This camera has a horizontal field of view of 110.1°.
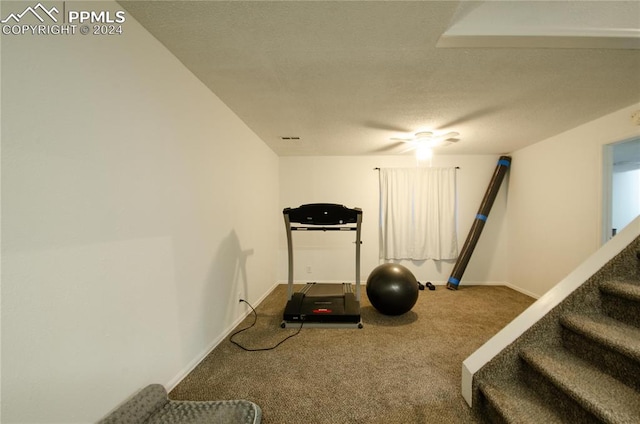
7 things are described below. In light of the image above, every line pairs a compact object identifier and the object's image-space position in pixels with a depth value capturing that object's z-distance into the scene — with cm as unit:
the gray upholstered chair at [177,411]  112
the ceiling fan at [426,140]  275
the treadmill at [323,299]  242
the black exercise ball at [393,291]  255
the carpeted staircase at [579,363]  101
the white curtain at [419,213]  387
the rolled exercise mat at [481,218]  369
